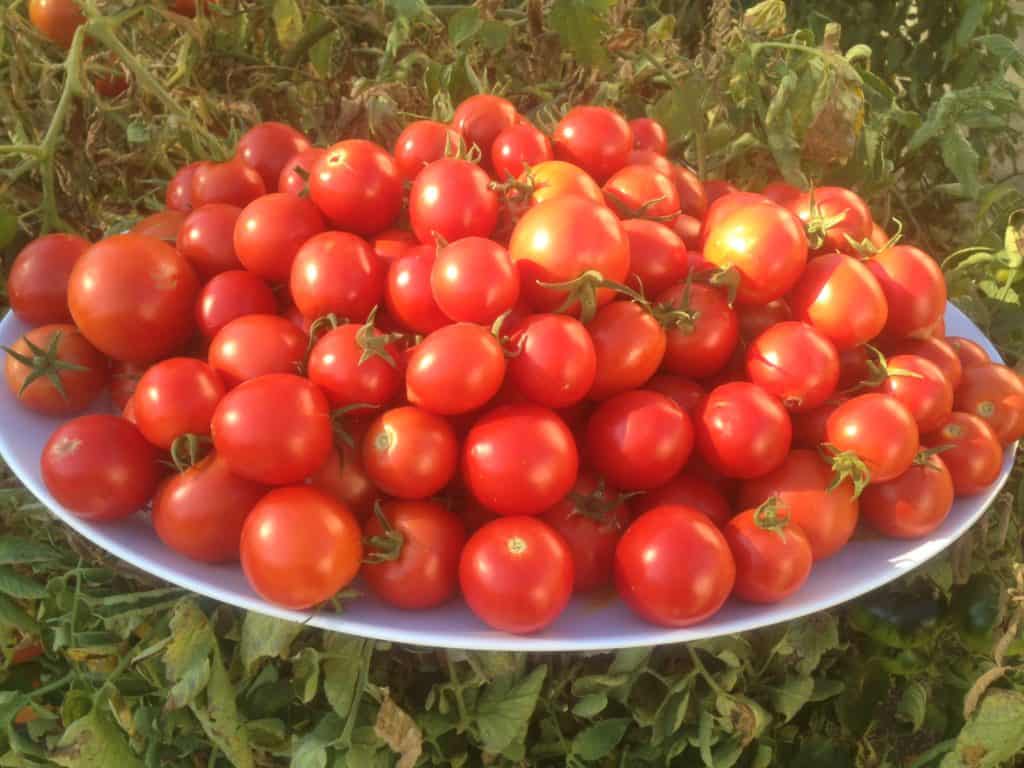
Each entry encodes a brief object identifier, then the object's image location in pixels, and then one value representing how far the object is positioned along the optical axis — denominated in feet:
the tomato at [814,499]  1.05
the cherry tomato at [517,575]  0.93
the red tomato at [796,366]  1.09
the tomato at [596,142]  1.32
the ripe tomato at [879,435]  1.06
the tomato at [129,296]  1.13
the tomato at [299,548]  0.93
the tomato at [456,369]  0.98
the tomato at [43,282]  1.27
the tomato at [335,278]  1.09
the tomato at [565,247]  1.05
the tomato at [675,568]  0.95
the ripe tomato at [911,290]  1.20
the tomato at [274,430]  0.97
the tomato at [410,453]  0.99
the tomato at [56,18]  1.67
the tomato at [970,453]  1.15
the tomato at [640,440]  1.03
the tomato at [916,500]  1.08
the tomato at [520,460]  0.98
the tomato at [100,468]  1.02
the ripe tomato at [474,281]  1.01
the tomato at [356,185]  1.18
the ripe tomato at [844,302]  1.14
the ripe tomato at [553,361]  1.00
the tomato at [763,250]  1.13
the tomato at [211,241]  1.23
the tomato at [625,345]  1.05
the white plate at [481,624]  0.95
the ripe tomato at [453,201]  1.12
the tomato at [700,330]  1.10
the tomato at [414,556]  0.97
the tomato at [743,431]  1.04
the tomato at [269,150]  1.40
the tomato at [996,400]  1.23
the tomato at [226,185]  1.31
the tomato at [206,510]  1.00
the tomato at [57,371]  1.13
